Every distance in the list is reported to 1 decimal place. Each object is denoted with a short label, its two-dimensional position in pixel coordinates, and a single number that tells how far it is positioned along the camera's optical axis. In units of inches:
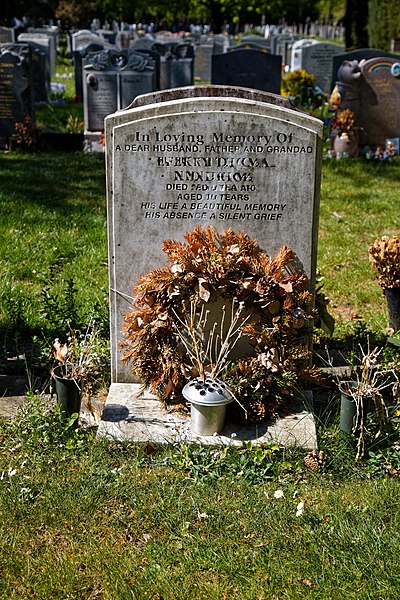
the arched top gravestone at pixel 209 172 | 170.4
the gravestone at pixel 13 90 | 483.2
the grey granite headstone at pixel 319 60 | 754.2
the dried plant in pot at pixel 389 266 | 206.8
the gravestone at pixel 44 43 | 879.3
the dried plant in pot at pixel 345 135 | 454.0
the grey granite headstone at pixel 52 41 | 1001.5
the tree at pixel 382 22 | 967.0
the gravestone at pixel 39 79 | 708.7
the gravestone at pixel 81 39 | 1058.4
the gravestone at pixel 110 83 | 520.4
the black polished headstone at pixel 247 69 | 585.3
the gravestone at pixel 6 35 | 954.1
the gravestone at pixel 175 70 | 737.6
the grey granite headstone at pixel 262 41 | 1095.2
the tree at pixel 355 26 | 931.6
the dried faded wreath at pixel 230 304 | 172.2
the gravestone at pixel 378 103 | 467.2
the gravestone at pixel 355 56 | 550.9
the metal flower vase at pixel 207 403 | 162.9
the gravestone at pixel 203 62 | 1006.4
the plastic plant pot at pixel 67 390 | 168.2
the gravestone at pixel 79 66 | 733.5
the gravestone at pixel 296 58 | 771.4
